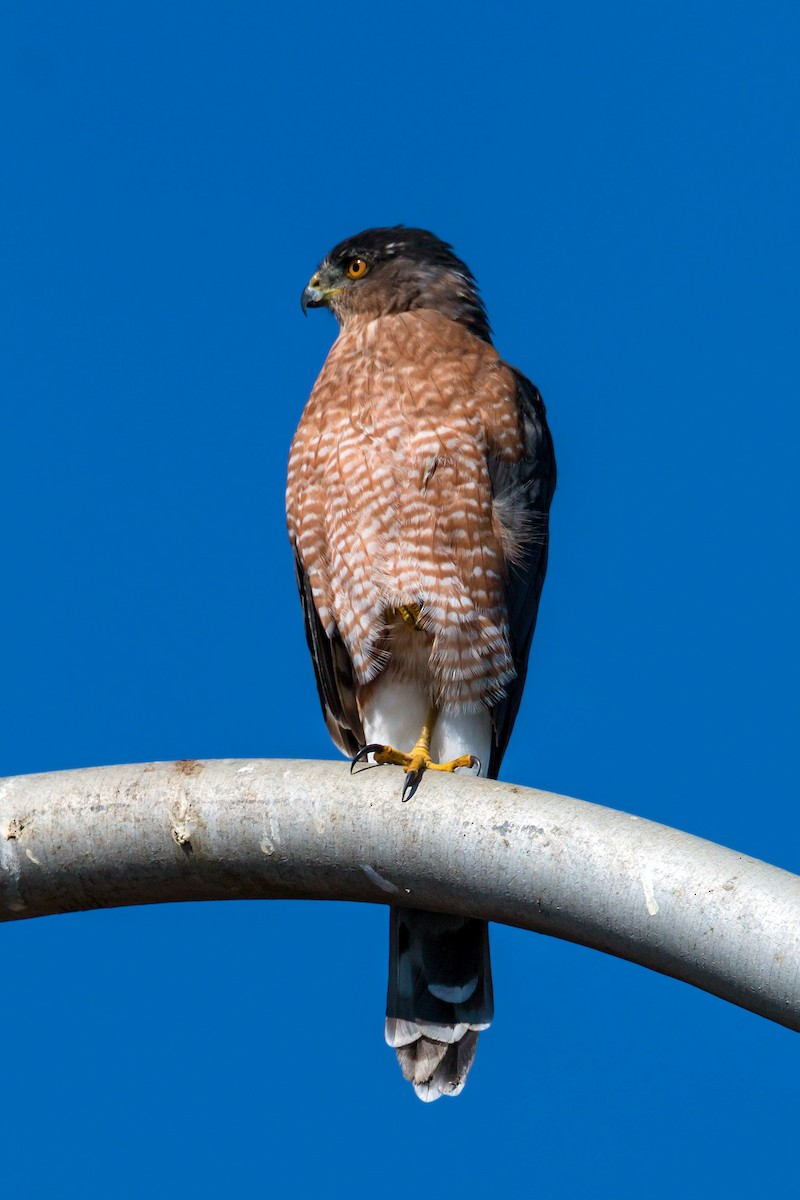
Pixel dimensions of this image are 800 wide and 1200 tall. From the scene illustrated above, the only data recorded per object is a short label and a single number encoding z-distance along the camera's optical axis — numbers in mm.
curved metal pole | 6305
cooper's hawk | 10289
